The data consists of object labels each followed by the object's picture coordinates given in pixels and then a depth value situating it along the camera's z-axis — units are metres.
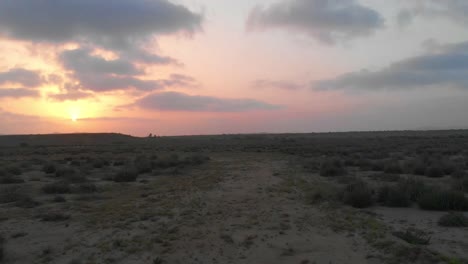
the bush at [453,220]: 9.88
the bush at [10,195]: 15.08
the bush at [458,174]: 19.03
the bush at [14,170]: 24.30
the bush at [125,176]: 21.53
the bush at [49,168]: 25.39
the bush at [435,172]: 20.65
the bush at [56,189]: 17.11
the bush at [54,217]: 11.88
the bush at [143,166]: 26.21
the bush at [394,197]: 12.89
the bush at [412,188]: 13.56
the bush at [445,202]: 12.00
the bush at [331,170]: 22.10
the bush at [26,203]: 14.04
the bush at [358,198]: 12.95
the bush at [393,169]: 22.38
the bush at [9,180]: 20.38
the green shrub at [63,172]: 23.47
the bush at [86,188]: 17.51
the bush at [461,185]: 15.13
